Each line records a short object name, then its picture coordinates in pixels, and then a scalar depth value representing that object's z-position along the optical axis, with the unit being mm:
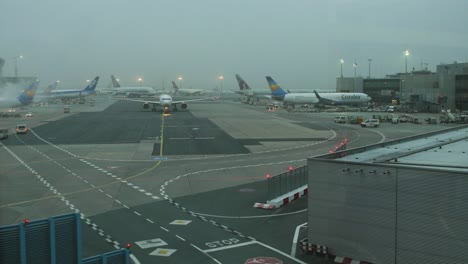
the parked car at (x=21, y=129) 68438
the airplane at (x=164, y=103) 120462
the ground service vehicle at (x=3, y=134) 61375
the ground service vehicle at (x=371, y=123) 80069
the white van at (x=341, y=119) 88500
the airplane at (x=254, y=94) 196550
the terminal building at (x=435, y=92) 119500
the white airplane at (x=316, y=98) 133250
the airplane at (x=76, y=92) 170025
